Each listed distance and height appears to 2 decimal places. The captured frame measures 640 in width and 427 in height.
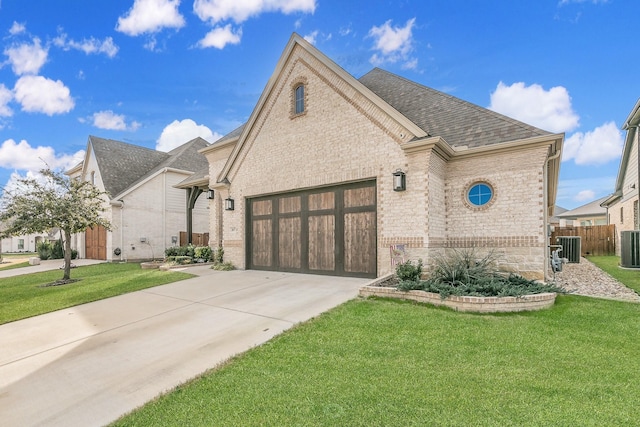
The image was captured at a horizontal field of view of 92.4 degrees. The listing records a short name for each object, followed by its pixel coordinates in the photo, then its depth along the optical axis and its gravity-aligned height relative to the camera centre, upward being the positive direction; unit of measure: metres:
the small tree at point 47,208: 10.51 +0.65
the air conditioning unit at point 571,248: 14.23 -1.23
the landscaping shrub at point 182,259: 13.05 -1.51
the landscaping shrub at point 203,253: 13.95 -1.30
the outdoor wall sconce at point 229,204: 11.87 +0.79
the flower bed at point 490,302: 5.53 -1.48
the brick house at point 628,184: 13.77 +2.02
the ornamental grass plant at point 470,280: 5.97 -1.25
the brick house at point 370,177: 7.68 +1.32
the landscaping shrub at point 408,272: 6.93 -1.12
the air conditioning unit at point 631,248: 11.84 -1.07
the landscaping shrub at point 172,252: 14.51 -1.28
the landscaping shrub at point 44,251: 20.83 -1.70
